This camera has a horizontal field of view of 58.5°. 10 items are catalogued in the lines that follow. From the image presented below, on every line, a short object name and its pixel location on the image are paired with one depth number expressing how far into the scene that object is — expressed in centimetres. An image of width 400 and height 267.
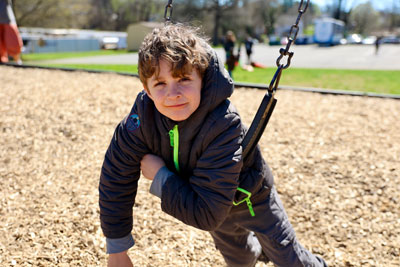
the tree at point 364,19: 7862
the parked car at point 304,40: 4797
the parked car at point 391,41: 4834
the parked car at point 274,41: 4870
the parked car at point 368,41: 5053
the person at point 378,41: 2452
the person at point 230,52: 976
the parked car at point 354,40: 4978
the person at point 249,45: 1371
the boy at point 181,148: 141
